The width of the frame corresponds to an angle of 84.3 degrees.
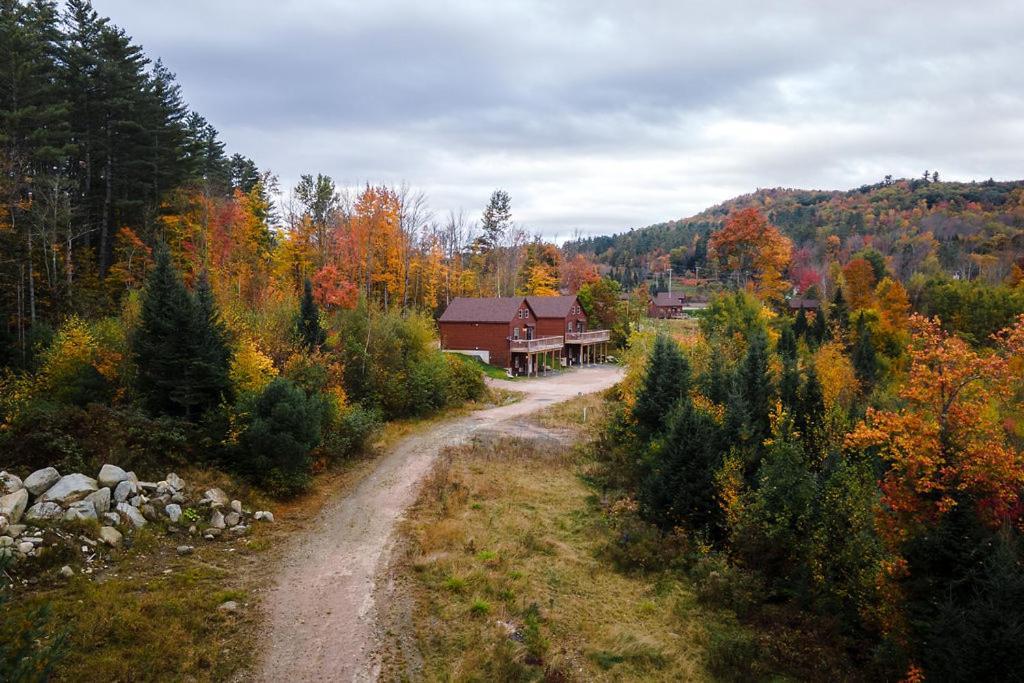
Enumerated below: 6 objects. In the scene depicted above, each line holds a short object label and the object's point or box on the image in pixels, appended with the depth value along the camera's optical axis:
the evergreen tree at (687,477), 15.76
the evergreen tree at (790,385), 23.17
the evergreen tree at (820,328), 48.97
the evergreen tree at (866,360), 36.97
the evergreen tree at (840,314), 50.09
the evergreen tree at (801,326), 50.91
